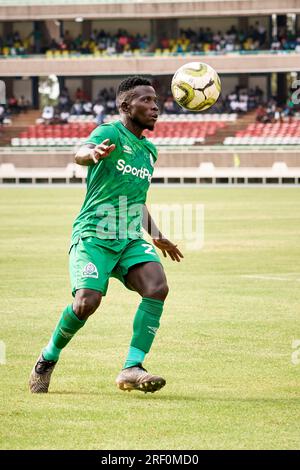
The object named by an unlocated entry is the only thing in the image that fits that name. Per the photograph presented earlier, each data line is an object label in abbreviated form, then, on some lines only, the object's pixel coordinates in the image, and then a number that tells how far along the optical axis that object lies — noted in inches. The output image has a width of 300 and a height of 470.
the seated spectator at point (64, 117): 2628.0
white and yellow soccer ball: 387.2
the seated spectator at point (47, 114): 2630.4
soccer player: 327.9
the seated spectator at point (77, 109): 2682.1
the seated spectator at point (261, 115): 2455.7
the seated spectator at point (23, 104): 2760.3
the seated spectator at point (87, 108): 2684.5
